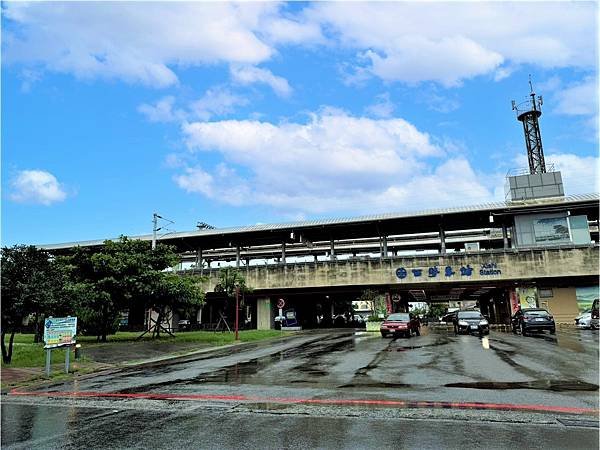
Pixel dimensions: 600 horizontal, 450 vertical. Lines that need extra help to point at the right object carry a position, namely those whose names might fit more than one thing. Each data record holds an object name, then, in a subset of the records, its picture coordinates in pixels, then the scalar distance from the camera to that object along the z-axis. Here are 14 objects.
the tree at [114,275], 24.84
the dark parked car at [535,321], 26.75
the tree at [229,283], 34.44
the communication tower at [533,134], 56.28
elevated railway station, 38.91
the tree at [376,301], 39.84
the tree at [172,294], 26.58
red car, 27.38
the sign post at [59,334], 14.42
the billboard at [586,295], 39.75
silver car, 34.16
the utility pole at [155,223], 37.73
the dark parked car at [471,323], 28.62
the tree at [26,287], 15.29
